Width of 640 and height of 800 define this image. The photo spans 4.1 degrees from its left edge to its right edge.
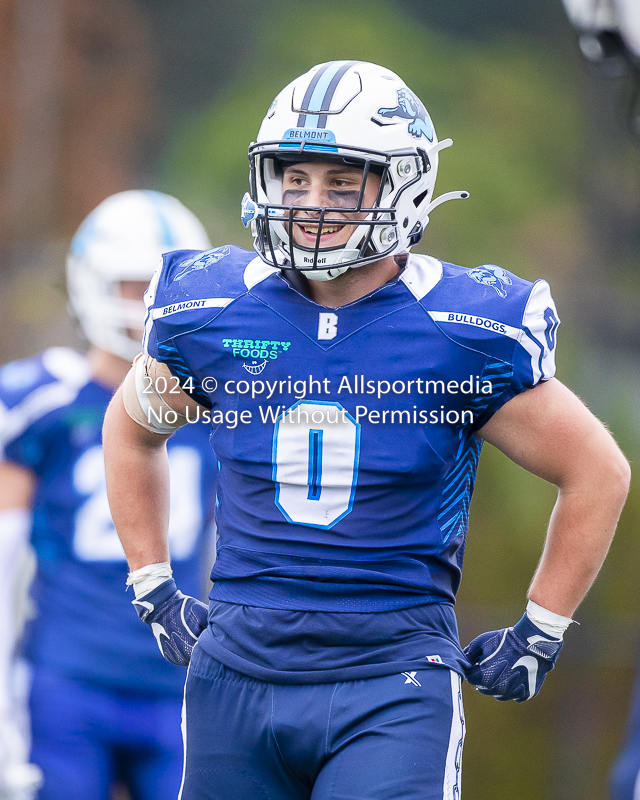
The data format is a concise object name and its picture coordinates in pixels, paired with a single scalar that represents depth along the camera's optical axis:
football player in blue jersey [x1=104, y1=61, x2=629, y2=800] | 13.72
